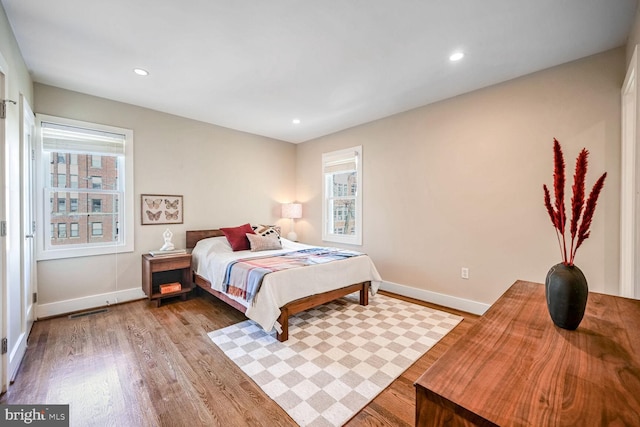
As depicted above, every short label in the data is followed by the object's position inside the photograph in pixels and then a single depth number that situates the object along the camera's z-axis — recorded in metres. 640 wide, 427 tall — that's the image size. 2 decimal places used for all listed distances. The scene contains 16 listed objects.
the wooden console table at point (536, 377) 0.58
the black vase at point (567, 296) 0.98
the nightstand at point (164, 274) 3.29
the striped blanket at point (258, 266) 2.58
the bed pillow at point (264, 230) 4.22
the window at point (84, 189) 3.01
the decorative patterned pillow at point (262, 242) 3.86
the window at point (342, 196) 4.39
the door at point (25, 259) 2.02
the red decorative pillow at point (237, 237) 3.86
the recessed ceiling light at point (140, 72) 2.65
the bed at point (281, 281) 2.48
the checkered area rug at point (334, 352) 1.75
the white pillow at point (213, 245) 3.62
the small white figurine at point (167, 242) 3.64
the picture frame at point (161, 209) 3.63
